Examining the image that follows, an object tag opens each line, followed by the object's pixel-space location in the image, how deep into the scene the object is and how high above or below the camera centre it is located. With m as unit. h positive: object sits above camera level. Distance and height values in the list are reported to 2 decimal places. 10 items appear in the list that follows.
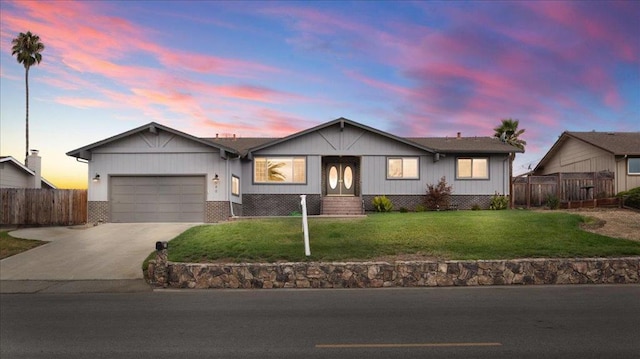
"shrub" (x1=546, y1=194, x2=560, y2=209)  28.25 -0.27
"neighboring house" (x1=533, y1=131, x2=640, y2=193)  32.28 +2.92
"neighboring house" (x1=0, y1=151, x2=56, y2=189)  33.69 +1.83
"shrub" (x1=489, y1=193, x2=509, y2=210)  29.44 -0.27
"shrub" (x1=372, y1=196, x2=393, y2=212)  29.05 -0.30
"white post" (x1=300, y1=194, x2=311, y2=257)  15.46 -1.31
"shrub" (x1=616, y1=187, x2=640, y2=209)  25.14 -0.06
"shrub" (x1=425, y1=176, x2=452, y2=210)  29.17 +0.13
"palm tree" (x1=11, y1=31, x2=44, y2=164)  48.41 +13.96
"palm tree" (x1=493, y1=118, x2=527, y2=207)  49.47 +6.37
